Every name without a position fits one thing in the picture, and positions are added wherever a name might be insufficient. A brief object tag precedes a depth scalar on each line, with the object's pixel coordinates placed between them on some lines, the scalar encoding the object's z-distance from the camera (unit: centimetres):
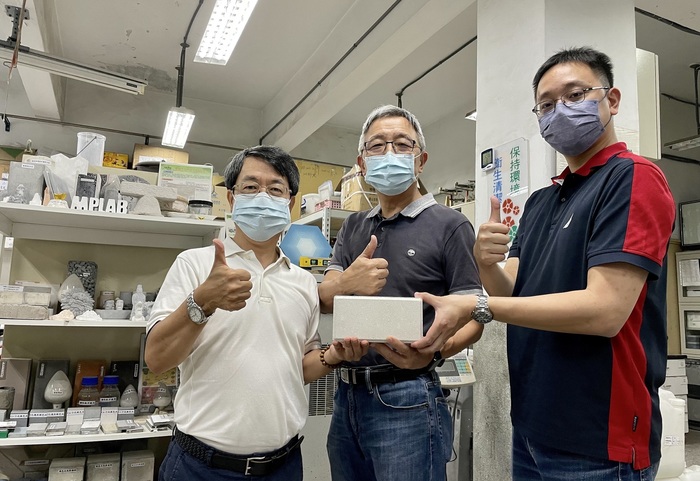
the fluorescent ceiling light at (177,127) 513
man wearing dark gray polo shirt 131
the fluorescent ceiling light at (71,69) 358
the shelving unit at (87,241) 247
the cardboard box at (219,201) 493
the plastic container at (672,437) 199
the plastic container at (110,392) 257
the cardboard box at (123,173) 292
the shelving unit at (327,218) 311
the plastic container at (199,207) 289
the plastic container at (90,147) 316
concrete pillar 221
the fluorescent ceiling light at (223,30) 358
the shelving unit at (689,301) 565
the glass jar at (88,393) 256
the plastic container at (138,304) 256
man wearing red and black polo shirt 100
